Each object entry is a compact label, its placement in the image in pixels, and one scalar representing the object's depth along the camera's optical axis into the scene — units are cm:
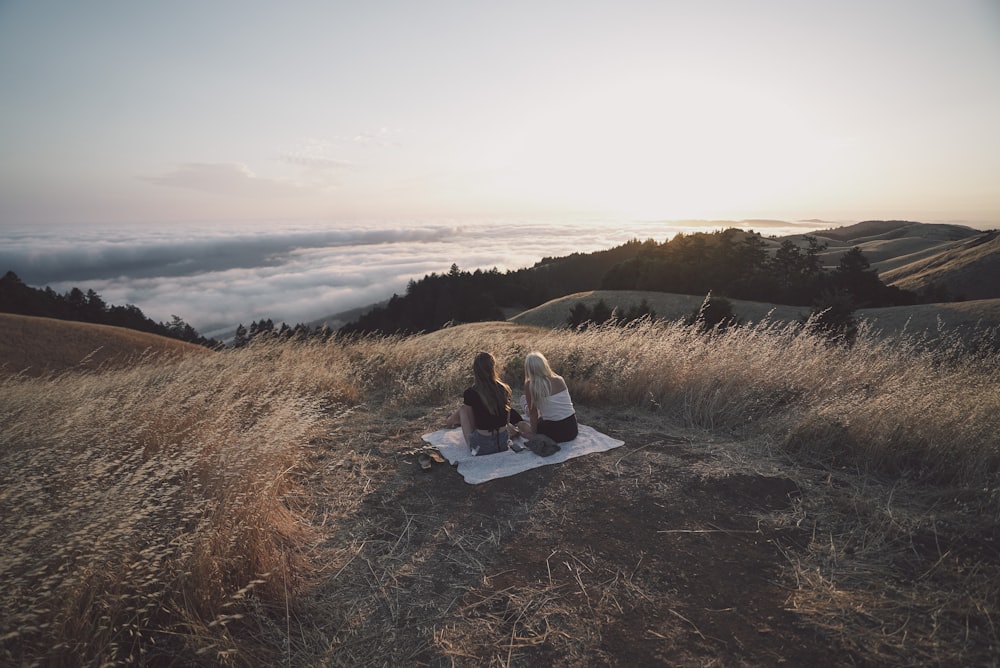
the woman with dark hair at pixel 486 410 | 491
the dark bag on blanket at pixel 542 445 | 476
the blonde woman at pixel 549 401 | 498
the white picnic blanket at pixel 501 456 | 447
